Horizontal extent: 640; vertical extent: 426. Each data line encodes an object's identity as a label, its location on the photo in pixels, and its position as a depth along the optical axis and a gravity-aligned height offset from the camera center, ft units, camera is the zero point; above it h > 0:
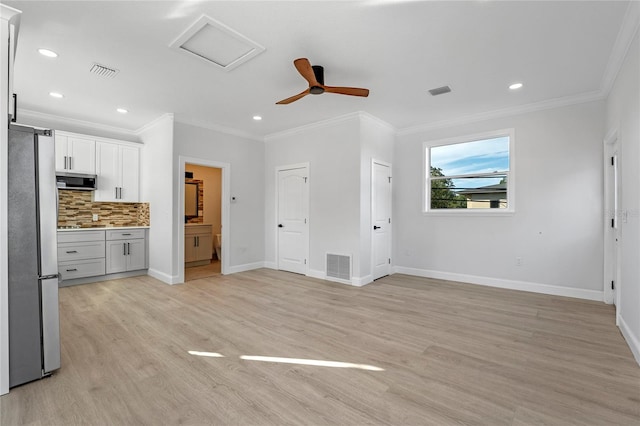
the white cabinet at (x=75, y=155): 15.98 +3.18
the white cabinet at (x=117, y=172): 17.38 +2.41
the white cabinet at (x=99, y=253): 15.62 -2.27
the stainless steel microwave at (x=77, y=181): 15.85 +1.70
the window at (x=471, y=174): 15.71 +2.07
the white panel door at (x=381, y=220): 17.13 -0.51
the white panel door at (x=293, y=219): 18.57 -0.52
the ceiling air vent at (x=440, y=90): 12.81 +5.25
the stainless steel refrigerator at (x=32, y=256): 6.77 -1.03
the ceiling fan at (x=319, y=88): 10.03 +4.33
